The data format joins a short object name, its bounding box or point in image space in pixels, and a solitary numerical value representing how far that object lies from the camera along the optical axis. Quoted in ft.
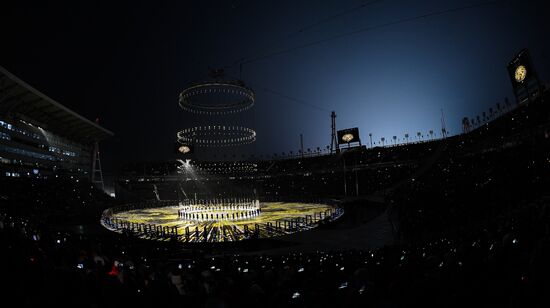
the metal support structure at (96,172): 243.32
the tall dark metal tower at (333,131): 250.78
